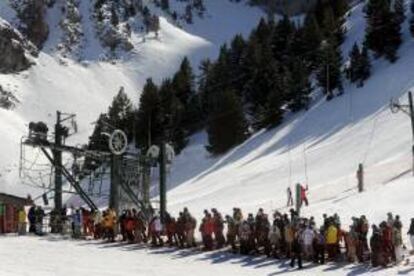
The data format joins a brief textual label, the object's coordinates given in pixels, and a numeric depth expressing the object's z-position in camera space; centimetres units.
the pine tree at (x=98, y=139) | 8494
